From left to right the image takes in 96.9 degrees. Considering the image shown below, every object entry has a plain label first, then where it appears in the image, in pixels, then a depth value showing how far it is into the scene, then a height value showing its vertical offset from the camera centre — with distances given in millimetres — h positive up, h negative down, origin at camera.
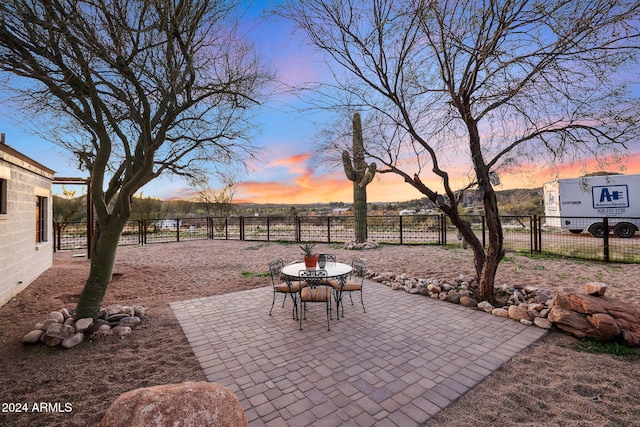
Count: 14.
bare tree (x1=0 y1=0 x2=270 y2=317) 2801 +1721
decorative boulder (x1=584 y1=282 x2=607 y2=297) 3498 -939
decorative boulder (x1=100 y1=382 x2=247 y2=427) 1263 -864
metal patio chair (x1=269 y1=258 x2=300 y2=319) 4051 -994
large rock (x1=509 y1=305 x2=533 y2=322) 3792 -1328
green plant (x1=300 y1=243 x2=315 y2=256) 4168 -465
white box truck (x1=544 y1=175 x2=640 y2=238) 12258 +497
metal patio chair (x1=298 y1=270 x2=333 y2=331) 3643 -964
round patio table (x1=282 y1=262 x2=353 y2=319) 3818 -740
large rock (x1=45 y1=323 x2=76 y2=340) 3248 -1243
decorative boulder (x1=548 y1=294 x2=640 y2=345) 3104 -1190
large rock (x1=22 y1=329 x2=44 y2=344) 3223 -1288
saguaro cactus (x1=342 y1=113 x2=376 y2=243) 9761 +601
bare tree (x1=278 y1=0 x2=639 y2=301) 3207 +1840
